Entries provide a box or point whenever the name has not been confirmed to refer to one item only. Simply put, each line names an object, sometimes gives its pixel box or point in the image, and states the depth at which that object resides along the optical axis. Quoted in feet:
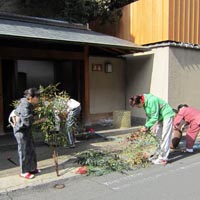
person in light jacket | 18.25
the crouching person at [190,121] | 22.90
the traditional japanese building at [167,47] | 31.48
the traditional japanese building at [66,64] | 27.14
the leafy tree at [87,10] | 37.52
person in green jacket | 19.08
